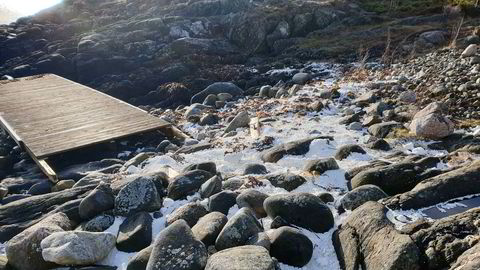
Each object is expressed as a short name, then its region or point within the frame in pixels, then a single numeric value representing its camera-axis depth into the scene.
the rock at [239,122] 10.17
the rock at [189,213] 4.83
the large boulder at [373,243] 3.23
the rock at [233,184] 5.66
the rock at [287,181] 5.56
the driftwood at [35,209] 5.46
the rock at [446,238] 3.14
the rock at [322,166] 6.02
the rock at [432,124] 6.95
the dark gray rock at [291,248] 3.86
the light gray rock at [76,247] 4.08
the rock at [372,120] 8.41
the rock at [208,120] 11.69
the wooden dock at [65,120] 9.84
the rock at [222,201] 4.96
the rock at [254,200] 4.81
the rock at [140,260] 4.01
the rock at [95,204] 5.33
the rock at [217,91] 15.69
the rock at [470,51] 11.34
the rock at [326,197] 4.95
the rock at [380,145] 6.98
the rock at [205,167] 6.40
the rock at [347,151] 6.67
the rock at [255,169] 6.42
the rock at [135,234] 4.51
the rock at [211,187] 5.44
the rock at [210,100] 14.49
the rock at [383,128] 7.71
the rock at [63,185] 7.79
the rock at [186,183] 5.61
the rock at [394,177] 4.94
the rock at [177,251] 3.69
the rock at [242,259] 3.34
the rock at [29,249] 4.27
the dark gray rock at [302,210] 4.27
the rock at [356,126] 8.38
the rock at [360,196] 4.55
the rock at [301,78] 15.01
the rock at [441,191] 4.26
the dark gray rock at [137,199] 5.17
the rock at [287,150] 7.31
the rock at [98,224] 5.01
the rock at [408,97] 9.43
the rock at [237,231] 4.03
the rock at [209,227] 4.21
